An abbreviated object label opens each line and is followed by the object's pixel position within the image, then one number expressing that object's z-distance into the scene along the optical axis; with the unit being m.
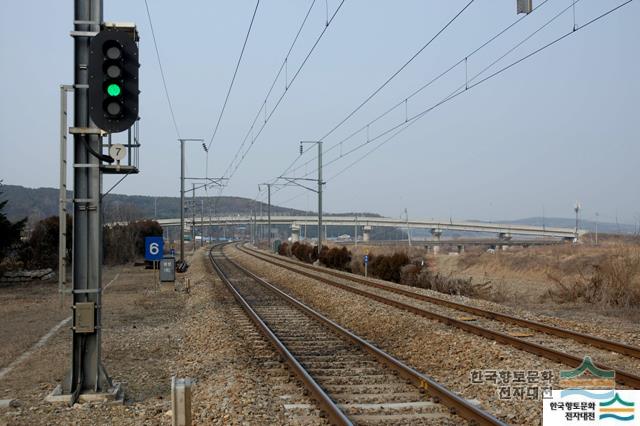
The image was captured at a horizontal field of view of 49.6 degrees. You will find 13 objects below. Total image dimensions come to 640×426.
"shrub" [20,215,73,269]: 39.22
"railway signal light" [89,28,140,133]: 9.07
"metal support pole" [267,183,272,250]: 75.38
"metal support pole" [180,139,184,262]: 45.43
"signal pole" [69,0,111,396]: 9.65
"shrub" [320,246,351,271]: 50.97
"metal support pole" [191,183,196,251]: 61.06
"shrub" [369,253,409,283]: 39.78
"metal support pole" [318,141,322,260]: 48.59
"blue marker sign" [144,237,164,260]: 26.61
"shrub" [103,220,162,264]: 53.59
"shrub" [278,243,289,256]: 78.75
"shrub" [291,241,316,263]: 61.24
